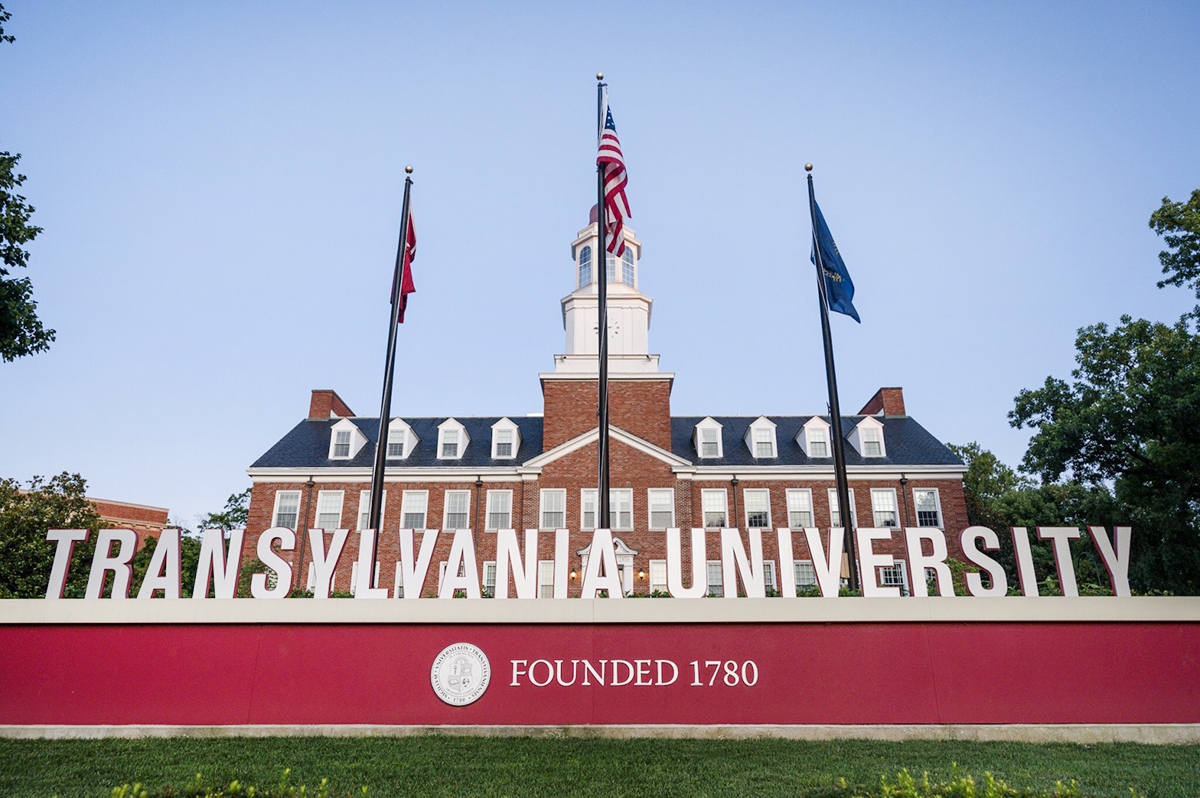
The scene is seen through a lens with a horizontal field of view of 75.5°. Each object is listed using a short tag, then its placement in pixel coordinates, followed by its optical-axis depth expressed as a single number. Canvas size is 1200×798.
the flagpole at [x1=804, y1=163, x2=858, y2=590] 16.36
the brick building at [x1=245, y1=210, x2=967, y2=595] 34.09
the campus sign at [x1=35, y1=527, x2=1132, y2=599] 15.07
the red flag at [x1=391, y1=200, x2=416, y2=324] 20.69
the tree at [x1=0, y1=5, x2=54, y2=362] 15.33
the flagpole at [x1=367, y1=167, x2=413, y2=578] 17.28
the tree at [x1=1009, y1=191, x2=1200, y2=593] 21.89
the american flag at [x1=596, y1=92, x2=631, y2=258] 18.94
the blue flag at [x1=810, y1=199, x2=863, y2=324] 20.08
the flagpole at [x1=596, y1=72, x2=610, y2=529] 16.58
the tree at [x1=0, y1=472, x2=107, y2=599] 28.88
